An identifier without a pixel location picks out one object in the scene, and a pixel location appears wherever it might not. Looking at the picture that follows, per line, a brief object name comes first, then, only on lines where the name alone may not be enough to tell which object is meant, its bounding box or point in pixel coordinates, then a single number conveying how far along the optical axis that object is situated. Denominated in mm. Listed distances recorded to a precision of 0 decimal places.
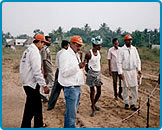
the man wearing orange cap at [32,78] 3676
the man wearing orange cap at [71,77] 3379
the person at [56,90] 4996
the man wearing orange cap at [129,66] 5152
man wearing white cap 4743
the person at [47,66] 5441
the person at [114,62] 6078
